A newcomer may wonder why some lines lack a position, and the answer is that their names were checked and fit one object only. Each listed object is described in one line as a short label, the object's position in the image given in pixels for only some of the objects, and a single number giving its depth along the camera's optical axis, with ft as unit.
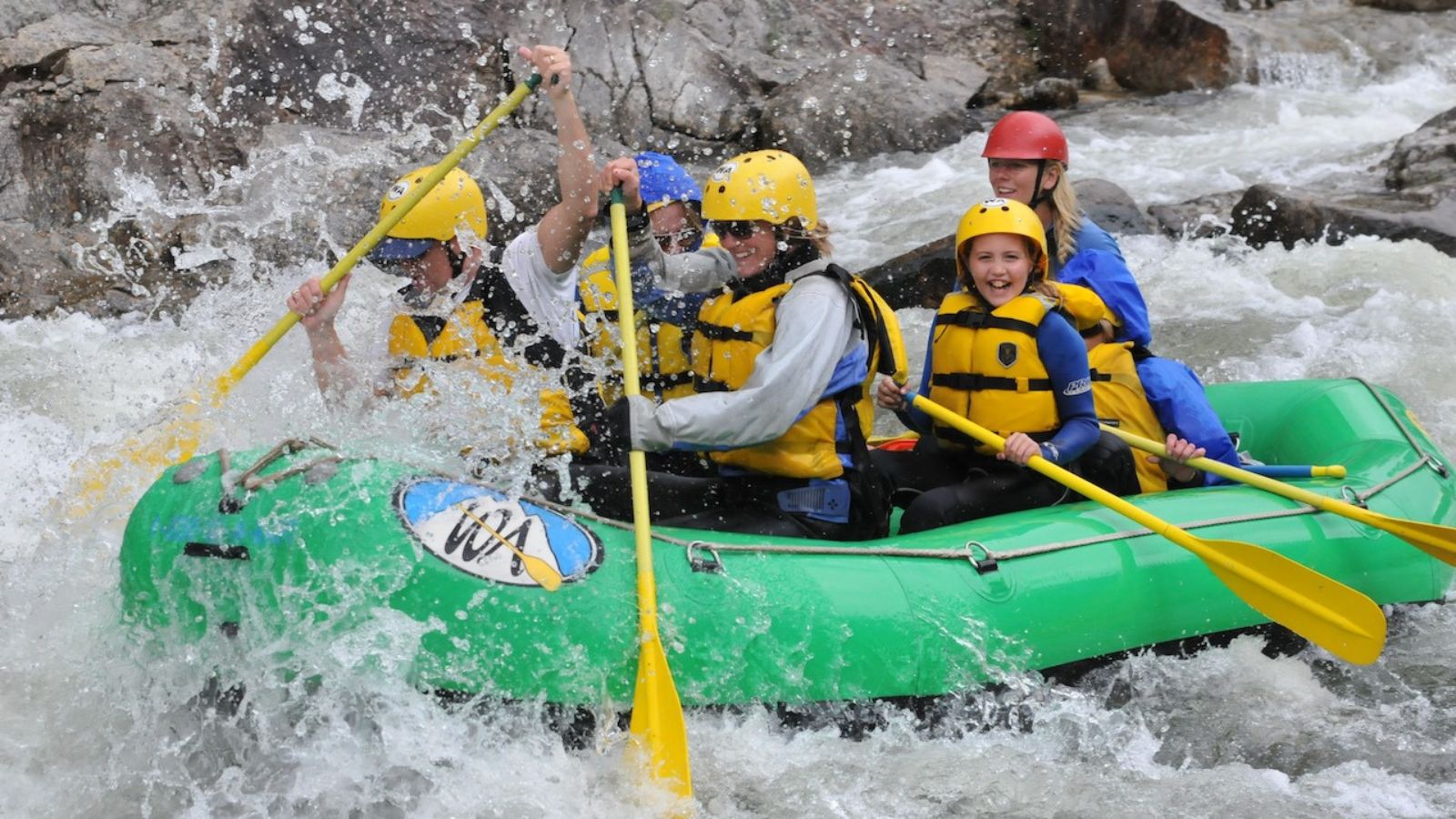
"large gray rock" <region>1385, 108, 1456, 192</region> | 59.26
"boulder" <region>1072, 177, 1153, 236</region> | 56.54
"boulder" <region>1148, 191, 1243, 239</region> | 57.72
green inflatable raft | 20.90
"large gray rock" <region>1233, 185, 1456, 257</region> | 54.08
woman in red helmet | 30.27
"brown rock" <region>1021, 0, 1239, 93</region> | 83.51
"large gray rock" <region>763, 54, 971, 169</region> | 69.87
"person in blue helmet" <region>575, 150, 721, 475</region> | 28.22
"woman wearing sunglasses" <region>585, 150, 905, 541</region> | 23.48
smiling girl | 27.45
